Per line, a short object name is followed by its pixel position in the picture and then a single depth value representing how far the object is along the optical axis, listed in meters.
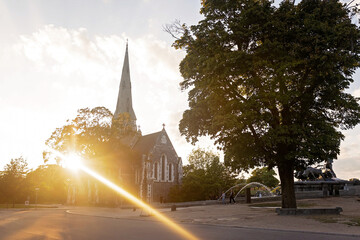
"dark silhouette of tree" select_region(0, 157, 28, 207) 44.47
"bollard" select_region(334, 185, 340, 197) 32.03
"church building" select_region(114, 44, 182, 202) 46.28
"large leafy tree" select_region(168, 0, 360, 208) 16.78
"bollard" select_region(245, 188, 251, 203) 31.22
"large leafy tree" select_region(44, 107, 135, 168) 38.56
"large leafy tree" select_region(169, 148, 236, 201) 47.12
